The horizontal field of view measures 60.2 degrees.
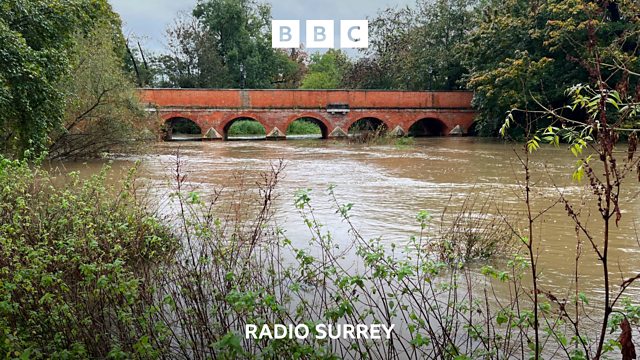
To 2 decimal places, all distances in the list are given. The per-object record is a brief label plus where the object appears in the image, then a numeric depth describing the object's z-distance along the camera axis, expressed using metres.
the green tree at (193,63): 48.03
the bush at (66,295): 3.15
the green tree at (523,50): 25.95
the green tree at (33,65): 7.82
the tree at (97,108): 16.38
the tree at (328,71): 54.31
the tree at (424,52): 40.78
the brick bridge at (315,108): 35.06
